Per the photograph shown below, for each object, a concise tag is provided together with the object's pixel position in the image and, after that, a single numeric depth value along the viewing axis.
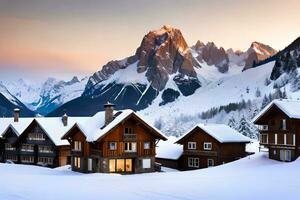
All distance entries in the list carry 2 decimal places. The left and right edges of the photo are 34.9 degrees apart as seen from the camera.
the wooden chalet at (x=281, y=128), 61.10
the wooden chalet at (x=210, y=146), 77.31
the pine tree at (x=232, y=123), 171.99
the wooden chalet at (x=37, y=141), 88.56
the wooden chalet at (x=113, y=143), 66.12
